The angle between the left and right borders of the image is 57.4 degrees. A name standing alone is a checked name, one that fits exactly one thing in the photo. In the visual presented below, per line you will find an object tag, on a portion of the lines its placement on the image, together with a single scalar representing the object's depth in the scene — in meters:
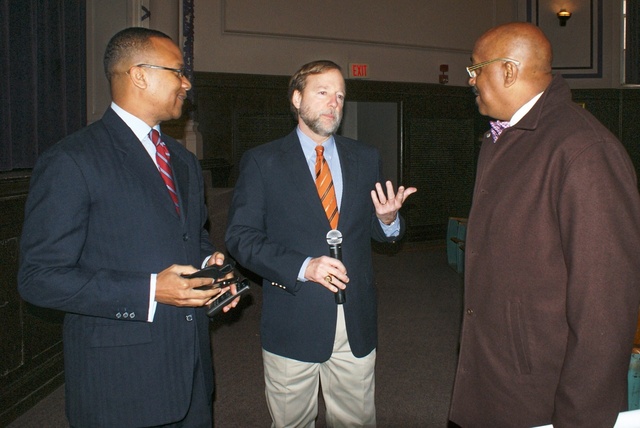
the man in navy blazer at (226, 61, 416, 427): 2.16
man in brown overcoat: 1.36
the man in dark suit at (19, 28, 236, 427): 1.56
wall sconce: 9.00
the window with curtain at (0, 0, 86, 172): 3.80
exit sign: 7.97
